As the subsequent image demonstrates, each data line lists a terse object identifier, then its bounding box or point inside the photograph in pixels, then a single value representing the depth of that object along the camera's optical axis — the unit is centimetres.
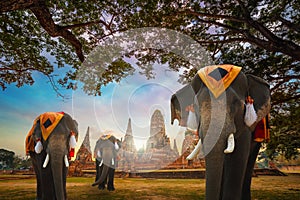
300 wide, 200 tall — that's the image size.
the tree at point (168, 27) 616
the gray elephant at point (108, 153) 902
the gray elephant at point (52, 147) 459
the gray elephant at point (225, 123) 284
